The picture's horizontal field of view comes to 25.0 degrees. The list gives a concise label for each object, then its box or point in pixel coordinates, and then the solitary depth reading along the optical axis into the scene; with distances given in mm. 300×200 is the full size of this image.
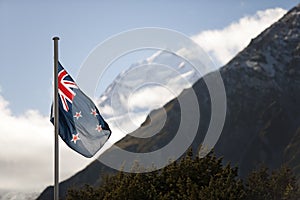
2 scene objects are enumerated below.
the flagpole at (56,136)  21528
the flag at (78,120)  22172
